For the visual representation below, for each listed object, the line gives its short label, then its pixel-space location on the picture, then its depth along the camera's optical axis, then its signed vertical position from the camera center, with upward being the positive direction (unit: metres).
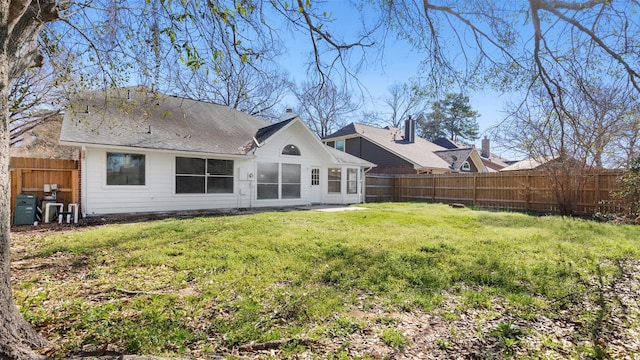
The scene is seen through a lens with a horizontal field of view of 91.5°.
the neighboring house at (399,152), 23.12 +2.52
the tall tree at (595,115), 5.32 +1.41
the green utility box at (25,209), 8.88 -0.80
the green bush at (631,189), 7.92 -0.16
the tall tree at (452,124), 39.51 +7.77
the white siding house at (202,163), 10.13 +0.79
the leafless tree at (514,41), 4.63 +2.40
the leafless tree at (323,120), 27.87 +6.05
